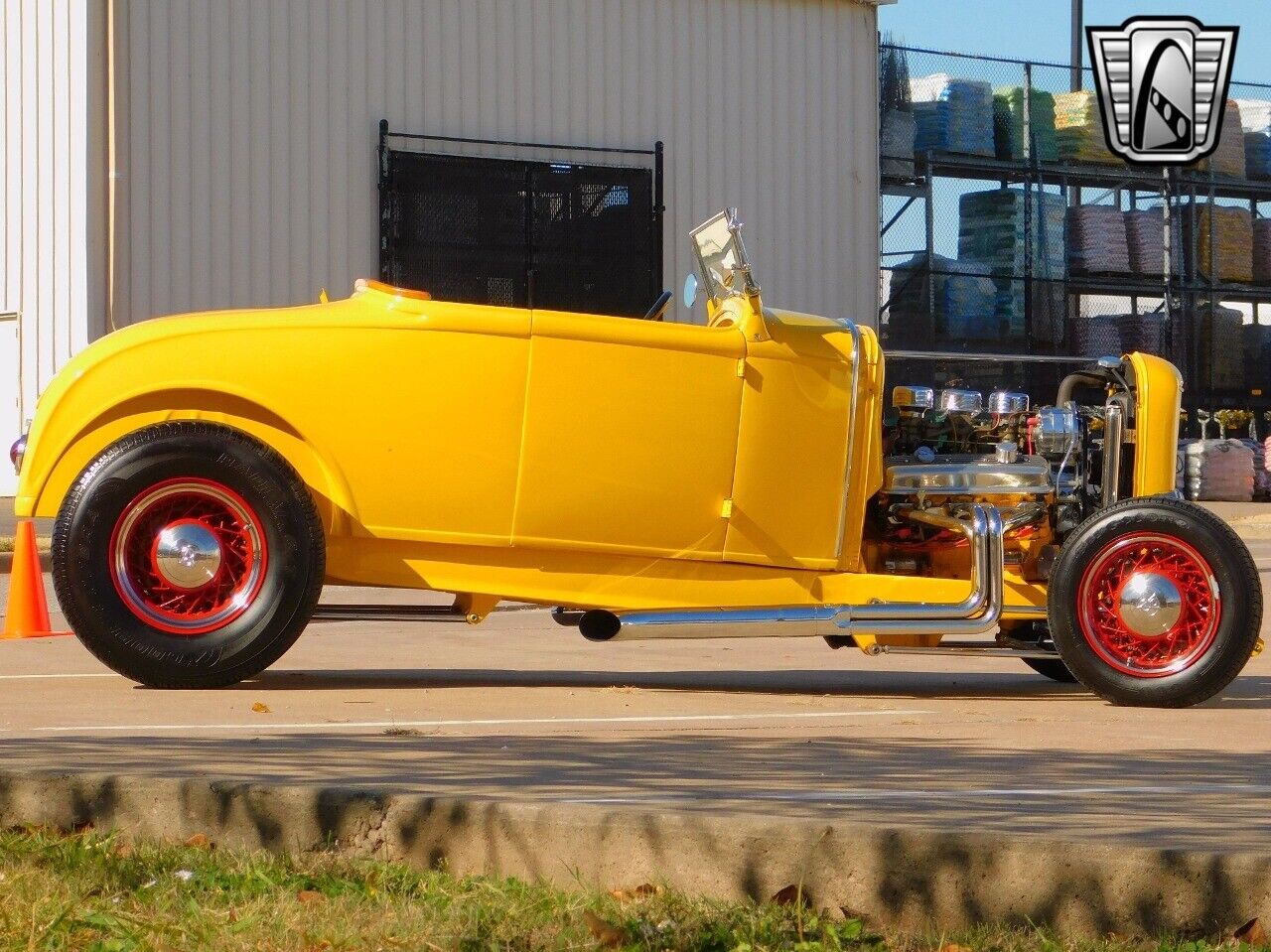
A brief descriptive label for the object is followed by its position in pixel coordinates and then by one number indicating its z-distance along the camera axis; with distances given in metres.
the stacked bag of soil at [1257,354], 28.75
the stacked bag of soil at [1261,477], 27.39
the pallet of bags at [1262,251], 29.30
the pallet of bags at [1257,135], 29.05
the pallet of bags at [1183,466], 26.38
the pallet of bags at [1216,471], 26.42
